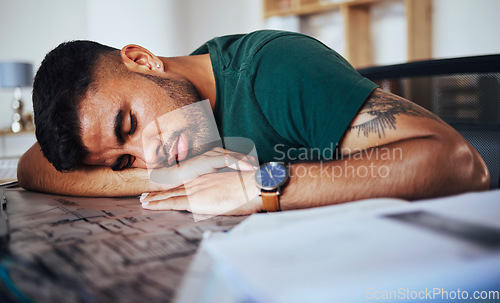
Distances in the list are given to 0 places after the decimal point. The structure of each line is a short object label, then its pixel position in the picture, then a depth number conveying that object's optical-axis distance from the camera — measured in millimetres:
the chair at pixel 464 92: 1107
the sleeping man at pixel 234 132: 744
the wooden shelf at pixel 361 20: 2703
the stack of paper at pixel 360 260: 330
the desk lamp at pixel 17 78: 4270
